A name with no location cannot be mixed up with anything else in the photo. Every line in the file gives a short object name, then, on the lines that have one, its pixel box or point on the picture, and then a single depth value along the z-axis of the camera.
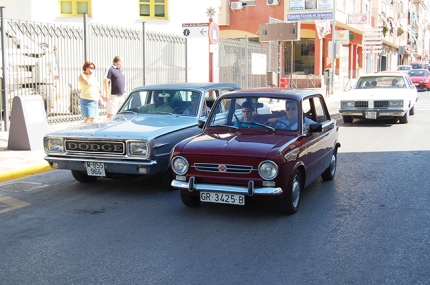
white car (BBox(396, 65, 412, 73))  45.69
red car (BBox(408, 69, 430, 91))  37.59
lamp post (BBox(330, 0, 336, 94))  28.58
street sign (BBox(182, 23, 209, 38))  13.73
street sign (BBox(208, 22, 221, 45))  13.68
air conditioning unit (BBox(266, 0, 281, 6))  34.34
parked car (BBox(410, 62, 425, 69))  50.20
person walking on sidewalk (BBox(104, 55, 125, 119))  12.44
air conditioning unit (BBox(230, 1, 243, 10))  35.84
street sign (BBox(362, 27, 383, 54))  38.30
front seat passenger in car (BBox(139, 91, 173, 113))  8.73
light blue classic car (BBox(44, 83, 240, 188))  7.20
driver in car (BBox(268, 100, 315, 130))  6.80
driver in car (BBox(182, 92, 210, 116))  8.52
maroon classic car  5.93
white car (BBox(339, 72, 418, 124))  15.13
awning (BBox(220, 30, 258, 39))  36.44
